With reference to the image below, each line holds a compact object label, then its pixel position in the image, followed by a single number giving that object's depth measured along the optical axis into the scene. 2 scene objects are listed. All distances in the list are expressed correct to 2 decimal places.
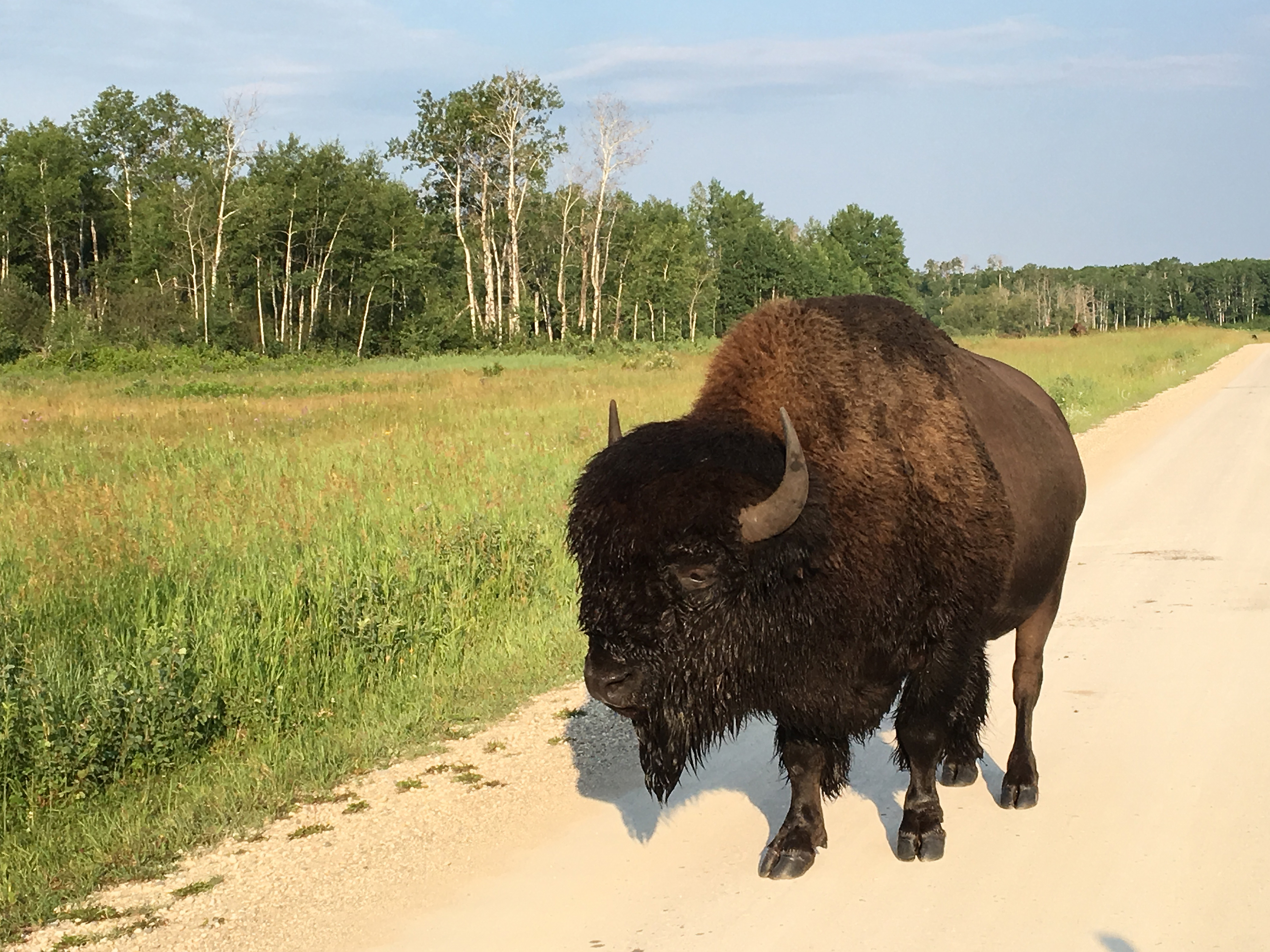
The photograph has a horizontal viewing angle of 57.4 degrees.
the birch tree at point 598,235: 59.22
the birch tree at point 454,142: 57.59
